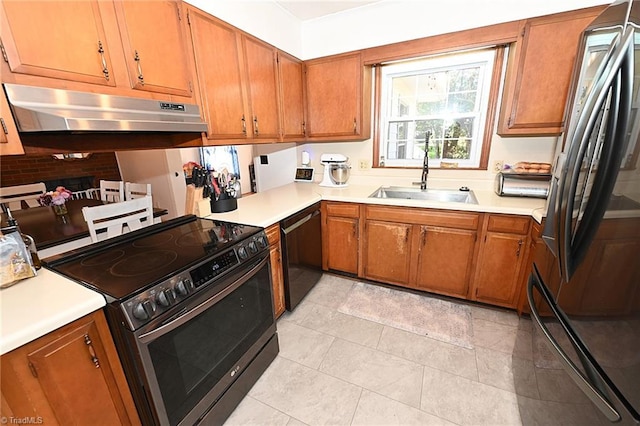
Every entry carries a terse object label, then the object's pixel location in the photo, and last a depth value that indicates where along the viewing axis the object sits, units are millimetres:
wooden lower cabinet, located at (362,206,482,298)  2027
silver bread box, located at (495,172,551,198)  1930
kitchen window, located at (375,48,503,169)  2252
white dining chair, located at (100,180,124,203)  3047
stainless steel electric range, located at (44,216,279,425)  943
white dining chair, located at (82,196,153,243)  1812
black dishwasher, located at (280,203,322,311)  1948
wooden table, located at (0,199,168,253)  1768
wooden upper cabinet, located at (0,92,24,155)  924
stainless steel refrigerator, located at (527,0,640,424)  636
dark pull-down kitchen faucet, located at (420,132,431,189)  2396
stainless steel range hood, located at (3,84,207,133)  953
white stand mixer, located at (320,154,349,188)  2572
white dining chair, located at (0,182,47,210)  2803
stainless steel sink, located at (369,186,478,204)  2340
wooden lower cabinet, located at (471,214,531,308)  1847
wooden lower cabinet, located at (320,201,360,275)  2375
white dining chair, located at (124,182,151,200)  2661
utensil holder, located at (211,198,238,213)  1852
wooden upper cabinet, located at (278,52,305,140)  2346
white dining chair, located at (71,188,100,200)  3597
